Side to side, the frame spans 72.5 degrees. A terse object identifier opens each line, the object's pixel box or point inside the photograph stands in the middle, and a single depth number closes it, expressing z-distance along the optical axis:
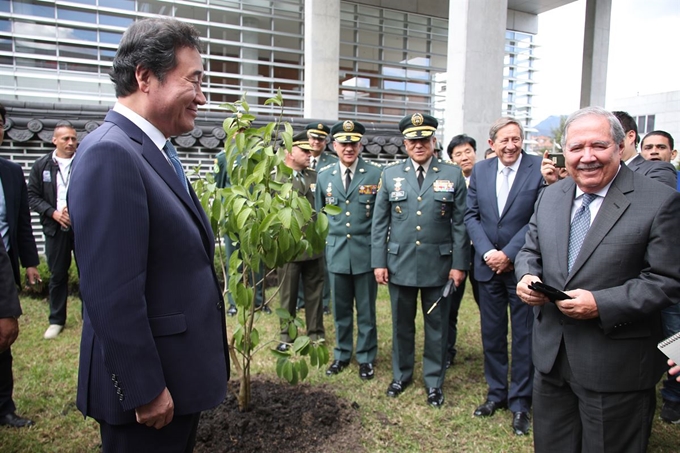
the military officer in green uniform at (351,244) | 4.28
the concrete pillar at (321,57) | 10.06
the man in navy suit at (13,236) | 3.23
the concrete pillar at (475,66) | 7.71
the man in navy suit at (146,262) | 1.35
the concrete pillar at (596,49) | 13.28
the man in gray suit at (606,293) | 1.94
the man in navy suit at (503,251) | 3.38
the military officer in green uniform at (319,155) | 5.30
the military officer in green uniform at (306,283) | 4.73
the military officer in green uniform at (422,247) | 3.72
